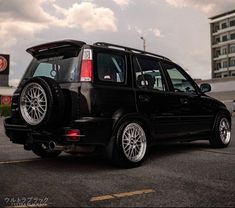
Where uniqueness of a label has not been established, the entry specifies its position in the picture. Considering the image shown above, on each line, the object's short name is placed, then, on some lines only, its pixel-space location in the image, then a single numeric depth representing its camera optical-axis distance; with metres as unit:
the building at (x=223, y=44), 97.44
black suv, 5.81
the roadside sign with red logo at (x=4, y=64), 76.35
